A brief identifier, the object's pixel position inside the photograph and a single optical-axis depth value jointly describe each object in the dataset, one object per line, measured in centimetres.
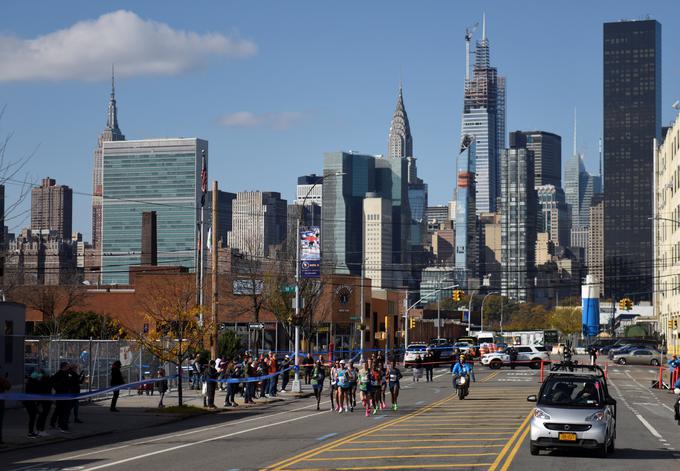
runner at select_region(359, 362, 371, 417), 3934
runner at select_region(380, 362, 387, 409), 4279
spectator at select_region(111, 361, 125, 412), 4066
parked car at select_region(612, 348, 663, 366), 9775
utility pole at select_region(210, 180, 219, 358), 4812
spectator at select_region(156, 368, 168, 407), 4205
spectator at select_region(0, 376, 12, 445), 3046
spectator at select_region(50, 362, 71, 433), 3331
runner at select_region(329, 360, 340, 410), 4123
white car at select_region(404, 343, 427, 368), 7982
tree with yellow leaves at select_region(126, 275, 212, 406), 4222
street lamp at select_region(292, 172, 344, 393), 5391
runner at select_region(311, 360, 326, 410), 4272
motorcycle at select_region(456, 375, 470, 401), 4728
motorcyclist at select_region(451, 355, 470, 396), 4775
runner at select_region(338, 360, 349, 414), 4084
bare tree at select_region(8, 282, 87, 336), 9012
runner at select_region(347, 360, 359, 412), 4118
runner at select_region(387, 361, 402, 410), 4241
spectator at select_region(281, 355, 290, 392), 5584
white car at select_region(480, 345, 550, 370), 8531
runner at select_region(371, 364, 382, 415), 3978
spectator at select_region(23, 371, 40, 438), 3132
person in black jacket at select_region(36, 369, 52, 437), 3225
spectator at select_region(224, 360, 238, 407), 4508
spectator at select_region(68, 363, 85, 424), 3484
